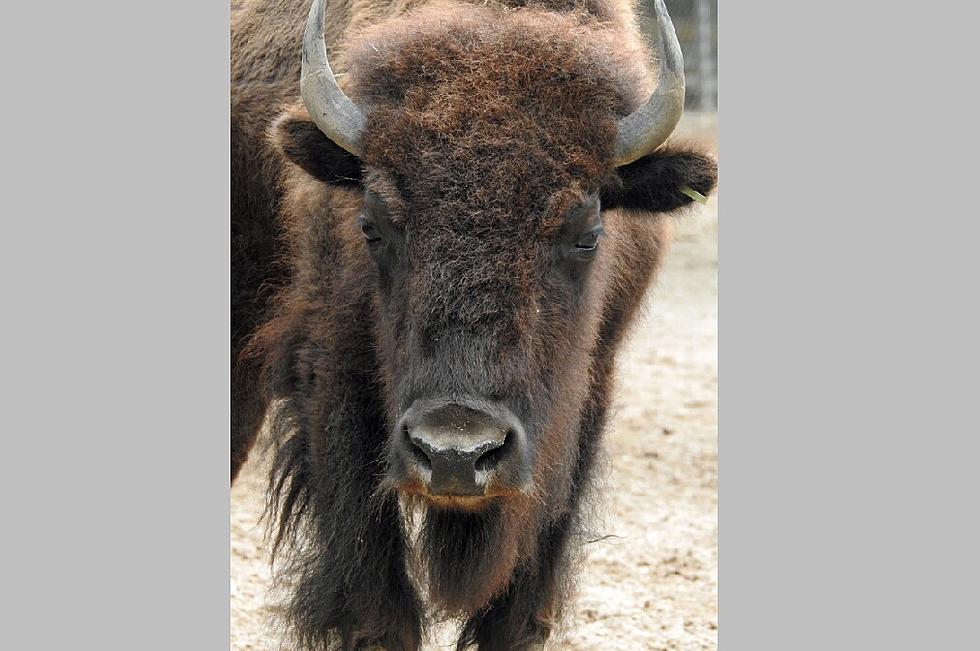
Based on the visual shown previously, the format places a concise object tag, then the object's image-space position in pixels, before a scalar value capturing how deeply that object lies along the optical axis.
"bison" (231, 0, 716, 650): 10.06
